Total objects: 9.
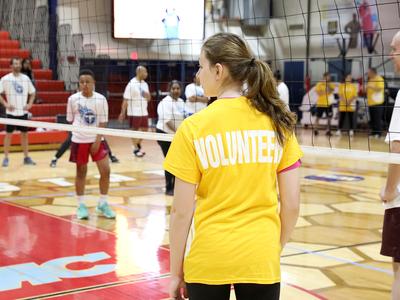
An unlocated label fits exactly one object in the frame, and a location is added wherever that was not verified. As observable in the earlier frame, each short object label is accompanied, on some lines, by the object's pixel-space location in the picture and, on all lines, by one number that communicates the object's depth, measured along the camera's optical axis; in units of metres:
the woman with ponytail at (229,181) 1.92
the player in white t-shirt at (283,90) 11.64
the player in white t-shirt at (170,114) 7.27
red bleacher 11.98
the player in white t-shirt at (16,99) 9.84
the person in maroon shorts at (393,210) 3.00
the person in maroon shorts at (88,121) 6.01
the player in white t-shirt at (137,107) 10.34
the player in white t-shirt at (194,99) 7.90
